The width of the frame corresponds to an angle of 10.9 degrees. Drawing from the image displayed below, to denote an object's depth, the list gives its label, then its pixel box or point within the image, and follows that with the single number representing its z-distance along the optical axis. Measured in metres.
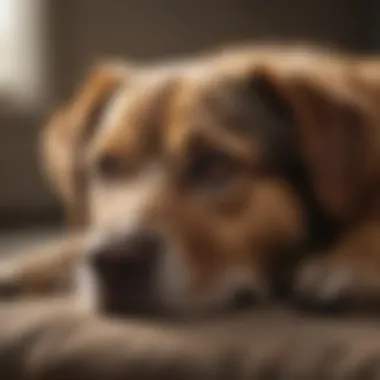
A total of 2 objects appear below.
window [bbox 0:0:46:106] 1.92
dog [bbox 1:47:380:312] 1.12
